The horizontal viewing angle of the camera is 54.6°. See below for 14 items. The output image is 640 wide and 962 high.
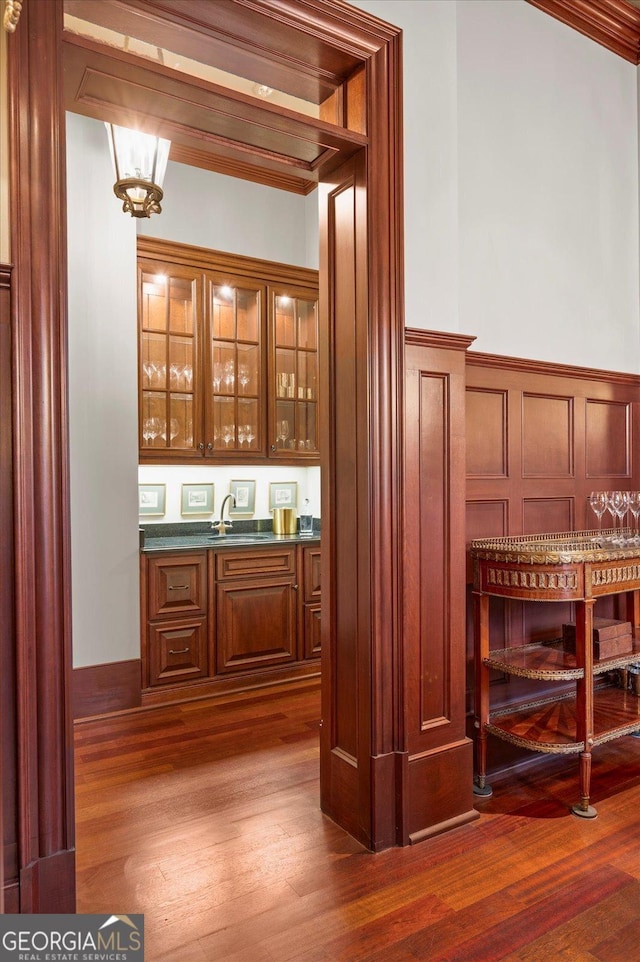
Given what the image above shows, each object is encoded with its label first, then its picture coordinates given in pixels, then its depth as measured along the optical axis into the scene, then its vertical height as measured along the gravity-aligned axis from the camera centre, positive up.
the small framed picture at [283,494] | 4.87 -0.10
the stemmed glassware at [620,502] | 2.94 -0.11
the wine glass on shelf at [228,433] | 4.24 +0.34
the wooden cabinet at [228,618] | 3.64 -0.85
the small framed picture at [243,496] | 4.68 -0.11
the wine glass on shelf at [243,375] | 4.32 +0.75
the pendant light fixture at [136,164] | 2.58 +1.34
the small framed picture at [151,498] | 4.29 -0.11
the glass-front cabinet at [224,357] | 3.95 +0.86
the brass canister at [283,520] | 4.56 -0.28
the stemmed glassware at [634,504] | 2.98 -0.12
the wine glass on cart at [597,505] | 3.21 -0.13
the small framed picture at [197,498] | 4.47 -0.12
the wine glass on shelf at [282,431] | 4.52 +0.37
